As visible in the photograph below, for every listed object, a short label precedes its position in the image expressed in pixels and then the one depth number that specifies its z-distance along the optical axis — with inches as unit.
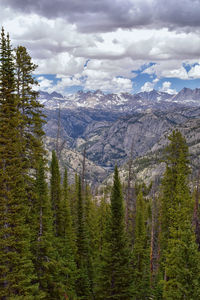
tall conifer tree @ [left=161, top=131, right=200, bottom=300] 811.4
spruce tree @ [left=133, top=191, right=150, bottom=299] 1557.6
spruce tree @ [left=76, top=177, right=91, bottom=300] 1604.3
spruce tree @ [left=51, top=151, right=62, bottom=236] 1619.1
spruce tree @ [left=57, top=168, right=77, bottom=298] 1295.4
